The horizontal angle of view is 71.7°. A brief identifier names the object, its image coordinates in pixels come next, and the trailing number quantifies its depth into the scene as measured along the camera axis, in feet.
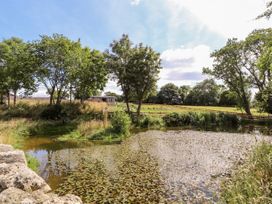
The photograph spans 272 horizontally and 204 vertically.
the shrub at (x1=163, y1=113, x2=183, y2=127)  82.38
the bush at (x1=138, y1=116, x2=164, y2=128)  78.18
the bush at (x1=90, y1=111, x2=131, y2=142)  54.17
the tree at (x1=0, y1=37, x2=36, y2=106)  80.23
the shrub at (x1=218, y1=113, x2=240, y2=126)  86.41
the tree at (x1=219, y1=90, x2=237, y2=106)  171.80
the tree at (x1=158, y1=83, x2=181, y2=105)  202.42
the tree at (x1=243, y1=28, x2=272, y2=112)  89.59
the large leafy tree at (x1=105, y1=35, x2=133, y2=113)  84.77
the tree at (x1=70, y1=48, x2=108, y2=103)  83.48
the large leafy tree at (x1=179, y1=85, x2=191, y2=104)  205.54
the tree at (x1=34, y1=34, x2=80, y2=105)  80.91
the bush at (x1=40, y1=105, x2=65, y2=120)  74.09
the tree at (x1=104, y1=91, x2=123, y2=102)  215.82
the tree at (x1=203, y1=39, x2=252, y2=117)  96.82
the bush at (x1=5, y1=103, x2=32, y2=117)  75.57
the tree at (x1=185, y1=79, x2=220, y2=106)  185.45
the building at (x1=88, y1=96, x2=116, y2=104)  168.33
